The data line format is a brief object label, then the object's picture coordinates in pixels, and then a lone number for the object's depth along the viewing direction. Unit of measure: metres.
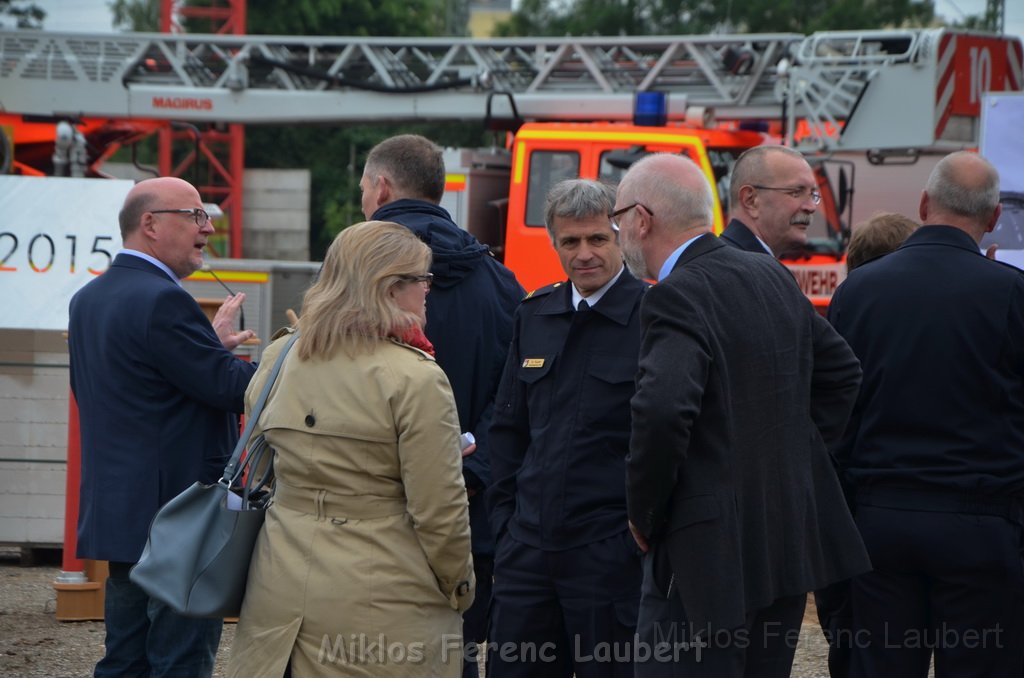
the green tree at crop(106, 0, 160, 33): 82.06
